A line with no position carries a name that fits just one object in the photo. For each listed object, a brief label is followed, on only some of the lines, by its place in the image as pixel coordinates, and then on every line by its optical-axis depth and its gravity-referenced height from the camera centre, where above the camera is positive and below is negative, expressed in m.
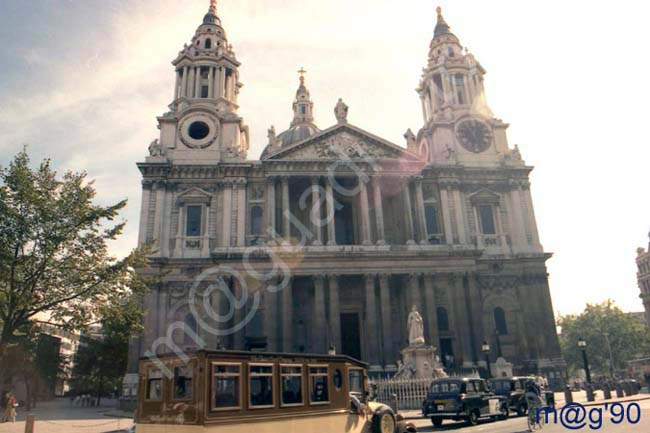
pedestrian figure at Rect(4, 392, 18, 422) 24.25 -0.93
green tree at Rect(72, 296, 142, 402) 47.69 +2.26
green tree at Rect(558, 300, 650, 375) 65.62 +3.64
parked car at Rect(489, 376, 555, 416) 19.95 -0.92
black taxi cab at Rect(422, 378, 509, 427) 16.81 -1.06
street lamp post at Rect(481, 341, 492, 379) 28.39 +0.79
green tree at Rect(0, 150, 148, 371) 19.12 +5.09
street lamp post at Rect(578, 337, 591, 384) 27.62 +0.97
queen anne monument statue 25.67 +0.56
